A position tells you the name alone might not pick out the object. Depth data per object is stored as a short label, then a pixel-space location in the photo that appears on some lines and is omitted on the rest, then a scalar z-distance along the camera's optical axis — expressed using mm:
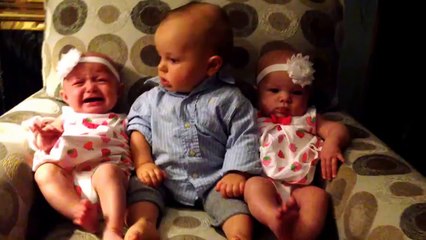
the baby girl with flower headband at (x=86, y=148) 1155
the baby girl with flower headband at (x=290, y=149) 1152
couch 1217
